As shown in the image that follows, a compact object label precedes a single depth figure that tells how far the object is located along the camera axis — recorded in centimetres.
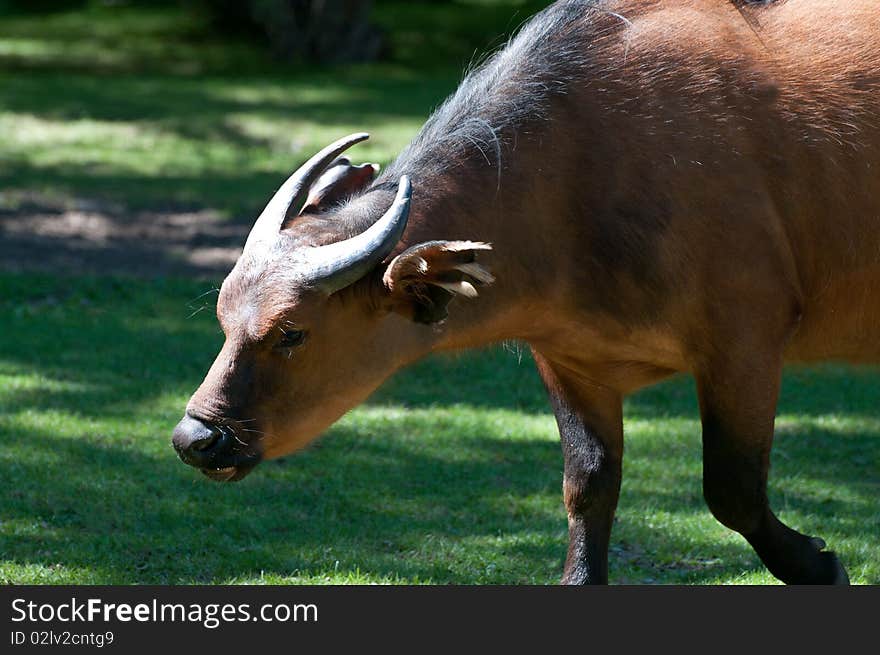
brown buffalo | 961
